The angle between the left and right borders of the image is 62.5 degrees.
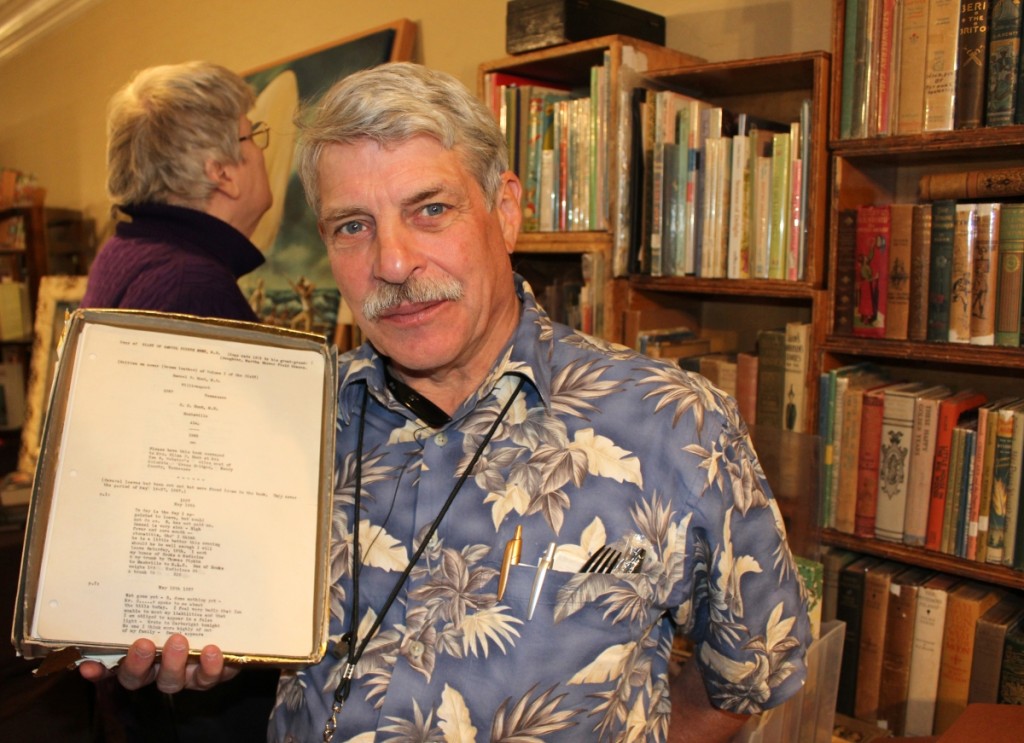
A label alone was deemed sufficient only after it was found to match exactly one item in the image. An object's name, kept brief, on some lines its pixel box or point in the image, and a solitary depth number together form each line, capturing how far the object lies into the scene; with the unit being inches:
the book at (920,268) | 62.8
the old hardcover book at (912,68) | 60.7
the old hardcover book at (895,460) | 65.5
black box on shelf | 78.2
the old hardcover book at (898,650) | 67.1
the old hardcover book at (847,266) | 66.1
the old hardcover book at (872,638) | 68.4
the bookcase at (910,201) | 60.1
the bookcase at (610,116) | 75.5
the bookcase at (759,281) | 66.5
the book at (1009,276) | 58.8
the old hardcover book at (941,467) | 63.7
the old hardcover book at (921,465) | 64.5
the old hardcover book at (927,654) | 65.7
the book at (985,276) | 59.9
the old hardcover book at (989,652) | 62.6
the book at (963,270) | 60.9
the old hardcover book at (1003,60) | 57.1
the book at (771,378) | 71.5
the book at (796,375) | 69.7
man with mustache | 42.4
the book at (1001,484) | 60.7
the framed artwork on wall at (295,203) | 113.3
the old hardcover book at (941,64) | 59.4
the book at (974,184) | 60.5
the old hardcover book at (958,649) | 64.2
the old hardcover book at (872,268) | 64.6
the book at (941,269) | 61.8
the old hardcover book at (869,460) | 66.9
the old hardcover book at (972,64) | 58.3
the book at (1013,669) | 61.4
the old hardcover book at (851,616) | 69.6
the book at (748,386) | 73.7
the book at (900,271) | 63.5
